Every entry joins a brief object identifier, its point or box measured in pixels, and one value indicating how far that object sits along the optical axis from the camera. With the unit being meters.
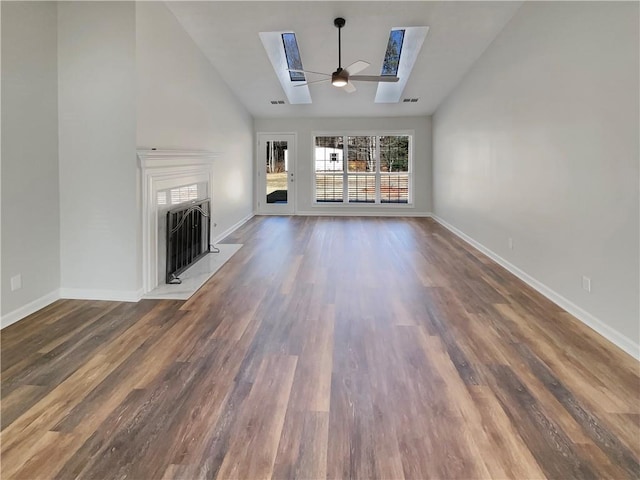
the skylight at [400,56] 5.43
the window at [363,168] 9.58
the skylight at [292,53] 5.72
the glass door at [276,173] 9.52
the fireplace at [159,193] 3.49
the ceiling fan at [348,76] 4.79
